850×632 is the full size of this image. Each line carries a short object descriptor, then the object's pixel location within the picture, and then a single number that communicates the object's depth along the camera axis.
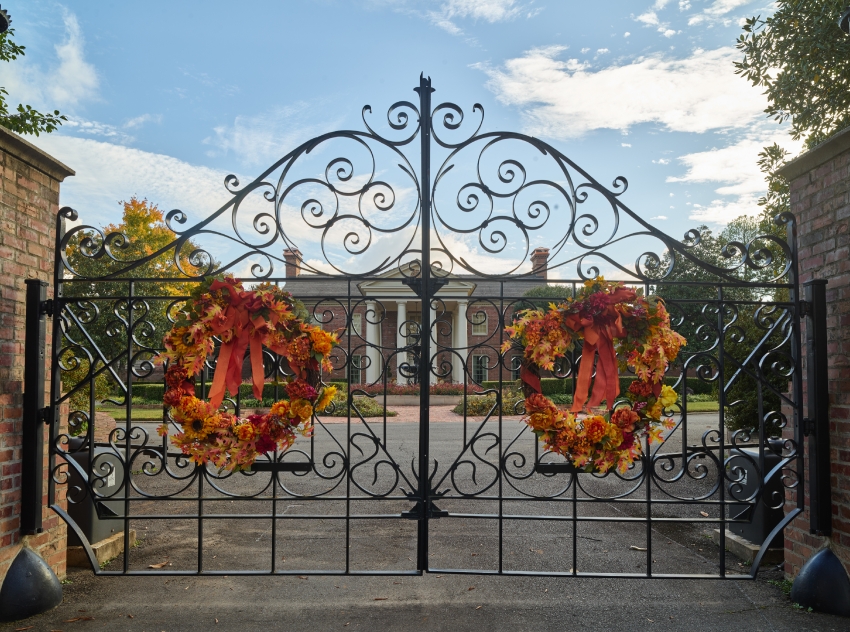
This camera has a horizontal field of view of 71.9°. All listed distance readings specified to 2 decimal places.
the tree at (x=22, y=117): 8.05
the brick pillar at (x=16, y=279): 3.41
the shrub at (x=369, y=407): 16.31
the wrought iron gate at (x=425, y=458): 3.52
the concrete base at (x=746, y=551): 4.30
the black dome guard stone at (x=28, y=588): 3.30
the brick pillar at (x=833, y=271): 3.43
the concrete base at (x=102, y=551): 4.18
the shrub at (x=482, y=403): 15.44
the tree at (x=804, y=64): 6.17
